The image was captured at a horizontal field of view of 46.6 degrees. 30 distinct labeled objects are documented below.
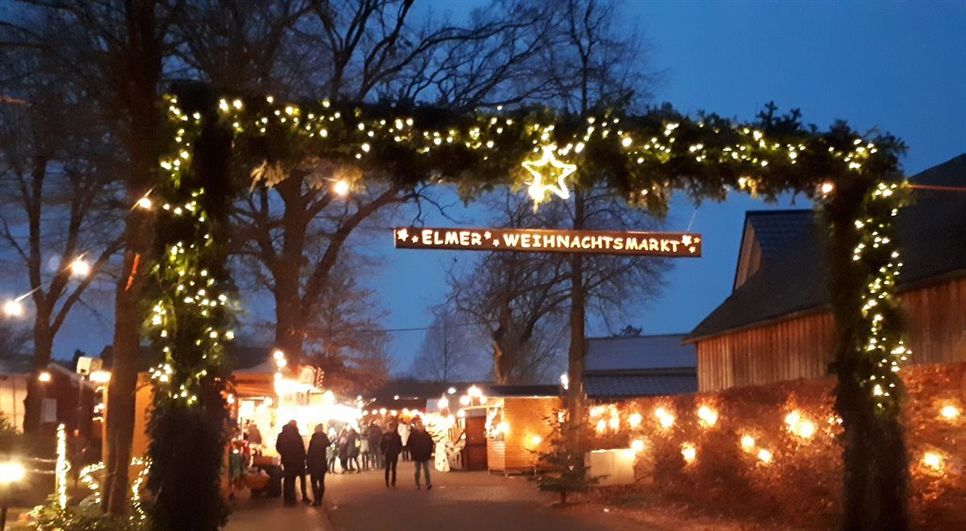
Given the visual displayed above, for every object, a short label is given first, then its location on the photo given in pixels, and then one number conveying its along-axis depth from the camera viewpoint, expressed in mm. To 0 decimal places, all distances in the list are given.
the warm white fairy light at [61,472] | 15055
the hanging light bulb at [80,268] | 24797
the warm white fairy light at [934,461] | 13500
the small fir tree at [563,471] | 20906
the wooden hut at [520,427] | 32625
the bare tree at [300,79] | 20188
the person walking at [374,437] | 41331
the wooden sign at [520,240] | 12148
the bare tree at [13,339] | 61594
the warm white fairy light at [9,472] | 12859
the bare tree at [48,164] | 19125
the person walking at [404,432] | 42331
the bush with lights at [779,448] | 13453
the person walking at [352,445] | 36938
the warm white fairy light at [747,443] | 17812
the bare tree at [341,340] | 49625
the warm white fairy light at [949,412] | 13391
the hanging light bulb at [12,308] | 19594
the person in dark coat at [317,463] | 21953
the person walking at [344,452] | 37000
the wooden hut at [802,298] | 17266
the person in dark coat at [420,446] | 26156
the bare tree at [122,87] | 15125
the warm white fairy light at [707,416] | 19391
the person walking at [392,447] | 27719
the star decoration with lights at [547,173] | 11930
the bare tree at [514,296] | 36491
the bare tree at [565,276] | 27109
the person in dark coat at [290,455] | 21578
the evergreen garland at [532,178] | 10516
